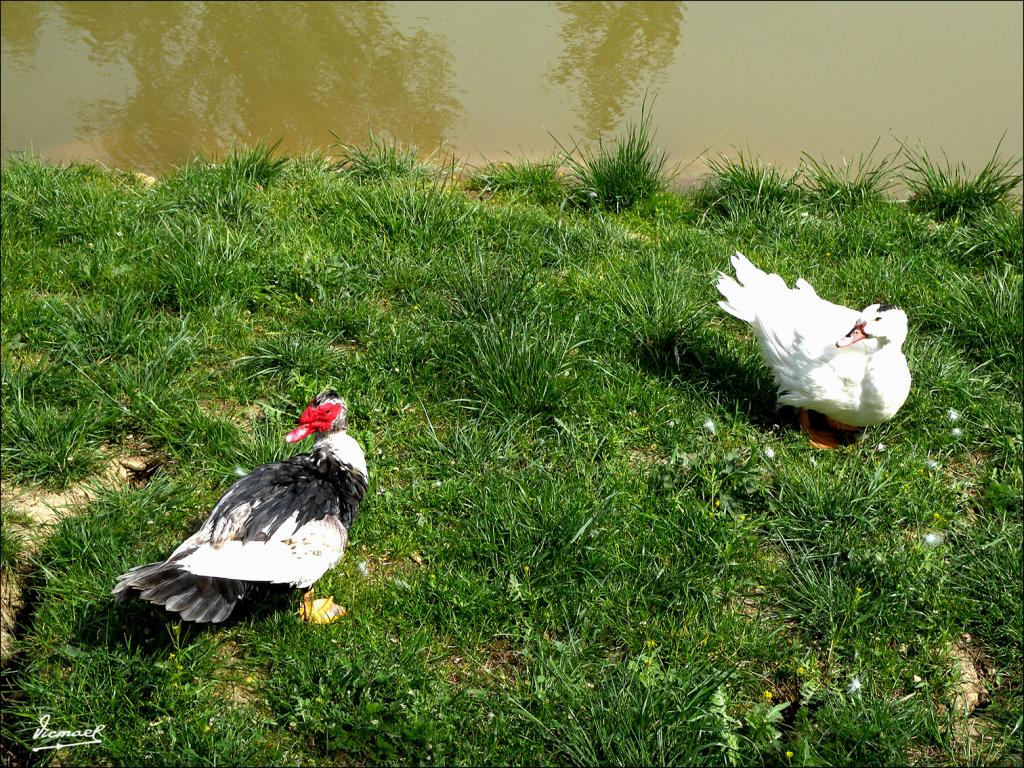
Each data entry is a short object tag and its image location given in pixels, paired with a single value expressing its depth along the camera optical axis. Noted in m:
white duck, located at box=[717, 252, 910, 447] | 3.25
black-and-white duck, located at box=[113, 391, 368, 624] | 2.54
